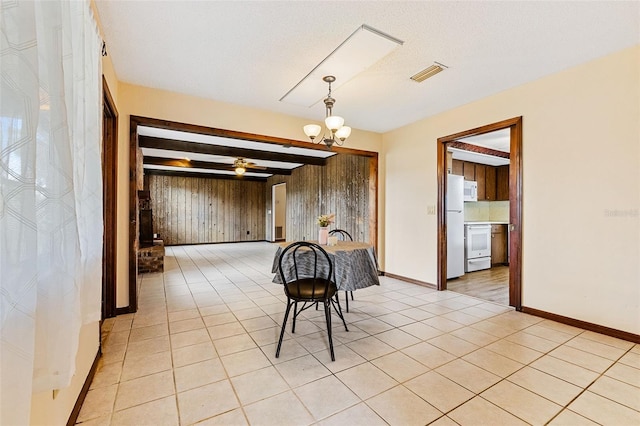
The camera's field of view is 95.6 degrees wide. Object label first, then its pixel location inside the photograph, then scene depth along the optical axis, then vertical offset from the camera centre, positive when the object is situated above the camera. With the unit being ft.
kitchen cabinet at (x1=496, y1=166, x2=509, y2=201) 21.43 +2.24
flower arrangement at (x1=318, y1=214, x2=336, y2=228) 9.62 -0.24
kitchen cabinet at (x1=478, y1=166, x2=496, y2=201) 21.35 +2.22
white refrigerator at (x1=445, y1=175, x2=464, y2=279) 15.17 -0.69
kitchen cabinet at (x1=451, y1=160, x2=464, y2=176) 19.34 +3.06
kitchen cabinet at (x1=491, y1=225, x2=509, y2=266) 19.31 -2.17
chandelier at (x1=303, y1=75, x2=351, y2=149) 9.62 +3.01
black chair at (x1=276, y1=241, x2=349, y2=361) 7.35 -1.90
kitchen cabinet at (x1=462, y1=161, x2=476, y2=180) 19.97 +3.00
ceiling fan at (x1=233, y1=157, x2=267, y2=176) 23.85 +4.21
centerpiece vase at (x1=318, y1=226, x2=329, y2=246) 9.63 -0.71
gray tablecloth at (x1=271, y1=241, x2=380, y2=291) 8.24 -1.54
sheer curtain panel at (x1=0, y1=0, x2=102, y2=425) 2.21 +0.20
